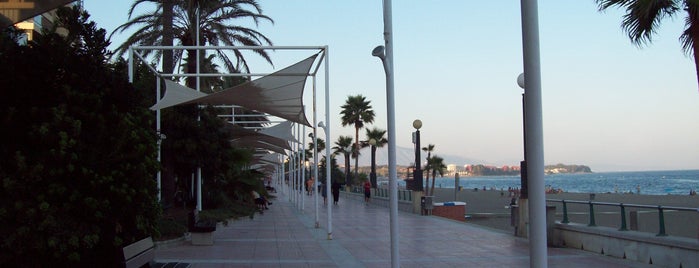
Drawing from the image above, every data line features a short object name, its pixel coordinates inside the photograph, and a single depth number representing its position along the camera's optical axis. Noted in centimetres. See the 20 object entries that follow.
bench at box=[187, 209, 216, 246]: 1377
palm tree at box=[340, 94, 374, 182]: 6122
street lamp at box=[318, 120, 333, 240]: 1731
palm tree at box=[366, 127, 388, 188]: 6444
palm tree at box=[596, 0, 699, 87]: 952
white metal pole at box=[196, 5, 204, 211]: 1838
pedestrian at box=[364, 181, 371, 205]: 3780
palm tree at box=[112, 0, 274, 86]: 2045
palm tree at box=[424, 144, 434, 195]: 6956
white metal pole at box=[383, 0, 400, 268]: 827
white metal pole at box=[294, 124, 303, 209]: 2805
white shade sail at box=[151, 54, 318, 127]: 1420
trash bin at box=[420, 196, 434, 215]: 2484
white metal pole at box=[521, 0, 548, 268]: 450
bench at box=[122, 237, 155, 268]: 703
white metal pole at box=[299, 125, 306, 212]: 2861
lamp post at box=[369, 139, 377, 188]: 4275
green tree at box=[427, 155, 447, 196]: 7119
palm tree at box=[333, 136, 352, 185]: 7806
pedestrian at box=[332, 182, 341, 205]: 3649
